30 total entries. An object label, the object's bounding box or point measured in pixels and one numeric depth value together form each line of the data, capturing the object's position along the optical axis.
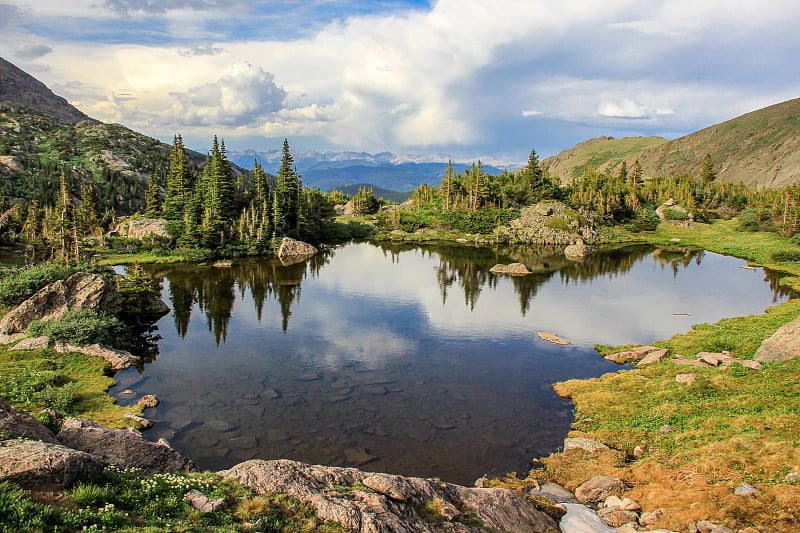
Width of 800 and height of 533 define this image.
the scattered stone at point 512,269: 65.50
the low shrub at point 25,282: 32.56
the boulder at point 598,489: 16.48
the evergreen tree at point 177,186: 80.94
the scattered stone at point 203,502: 11.12
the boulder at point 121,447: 14.91
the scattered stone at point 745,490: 14.04
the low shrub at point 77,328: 29.41
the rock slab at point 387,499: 11.95
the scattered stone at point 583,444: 20.26
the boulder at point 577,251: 84.19
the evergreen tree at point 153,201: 82.31
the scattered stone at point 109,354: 29.27
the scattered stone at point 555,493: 16.84
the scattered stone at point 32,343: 28.41
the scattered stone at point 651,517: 14.02
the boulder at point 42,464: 9.61
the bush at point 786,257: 70.50
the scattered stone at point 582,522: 13.96
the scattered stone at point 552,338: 36.75
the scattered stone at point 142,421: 22.45
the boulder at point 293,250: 79.12
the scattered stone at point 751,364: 23.94
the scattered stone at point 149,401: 24.91
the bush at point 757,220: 103.08
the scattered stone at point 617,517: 14.54
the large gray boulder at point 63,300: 30.58
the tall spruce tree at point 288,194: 92.56
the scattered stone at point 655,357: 30.16
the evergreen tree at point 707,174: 155.12
